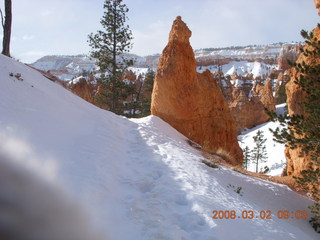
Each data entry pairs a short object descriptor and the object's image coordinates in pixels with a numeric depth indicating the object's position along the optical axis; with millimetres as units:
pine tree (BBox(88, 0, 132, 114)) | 20375
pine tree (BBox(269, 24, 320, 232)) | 6307
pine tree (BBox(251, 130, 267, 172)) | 35469
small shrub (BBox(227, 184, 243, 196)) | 6057
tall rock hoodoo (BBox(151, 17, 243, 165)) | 14156
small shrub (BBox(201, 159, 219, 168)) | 7514
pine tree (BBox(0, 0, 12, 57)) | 12734
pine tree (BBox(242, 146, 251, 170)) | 36856
